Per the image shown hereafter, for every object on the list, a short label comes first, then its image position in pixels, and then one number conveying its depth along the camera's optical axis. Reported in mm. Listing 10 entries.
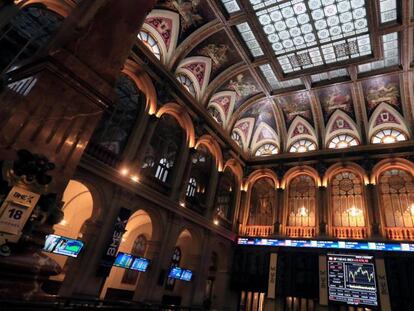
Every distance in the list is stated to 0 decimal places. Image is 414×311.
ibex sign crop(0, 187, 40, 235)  3018
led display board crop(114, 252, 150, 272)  10852
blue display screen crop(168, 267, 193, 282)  13156
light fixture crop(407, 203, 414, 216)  14440
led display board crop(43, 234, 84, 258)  9055
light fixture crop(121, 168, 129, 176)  11109
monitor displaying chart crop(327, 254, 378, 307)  12852
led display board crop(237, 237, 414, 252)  13452
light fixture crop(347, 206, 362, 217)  15648
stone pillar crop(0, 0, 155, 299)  3047
